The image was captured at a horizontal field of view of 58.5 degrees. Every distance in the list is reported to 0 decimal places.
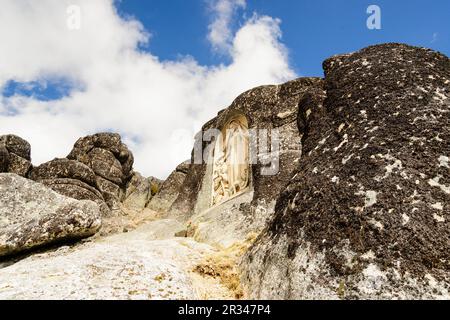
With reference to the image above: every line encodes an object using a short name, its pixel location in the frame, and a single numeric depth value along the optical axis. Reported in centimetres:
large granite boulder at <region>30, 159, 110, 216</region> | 1781
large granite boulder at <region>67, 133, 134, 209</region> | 2481
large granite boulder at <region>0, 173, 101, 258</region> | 632
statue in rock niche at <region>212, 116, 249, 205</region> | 1059
